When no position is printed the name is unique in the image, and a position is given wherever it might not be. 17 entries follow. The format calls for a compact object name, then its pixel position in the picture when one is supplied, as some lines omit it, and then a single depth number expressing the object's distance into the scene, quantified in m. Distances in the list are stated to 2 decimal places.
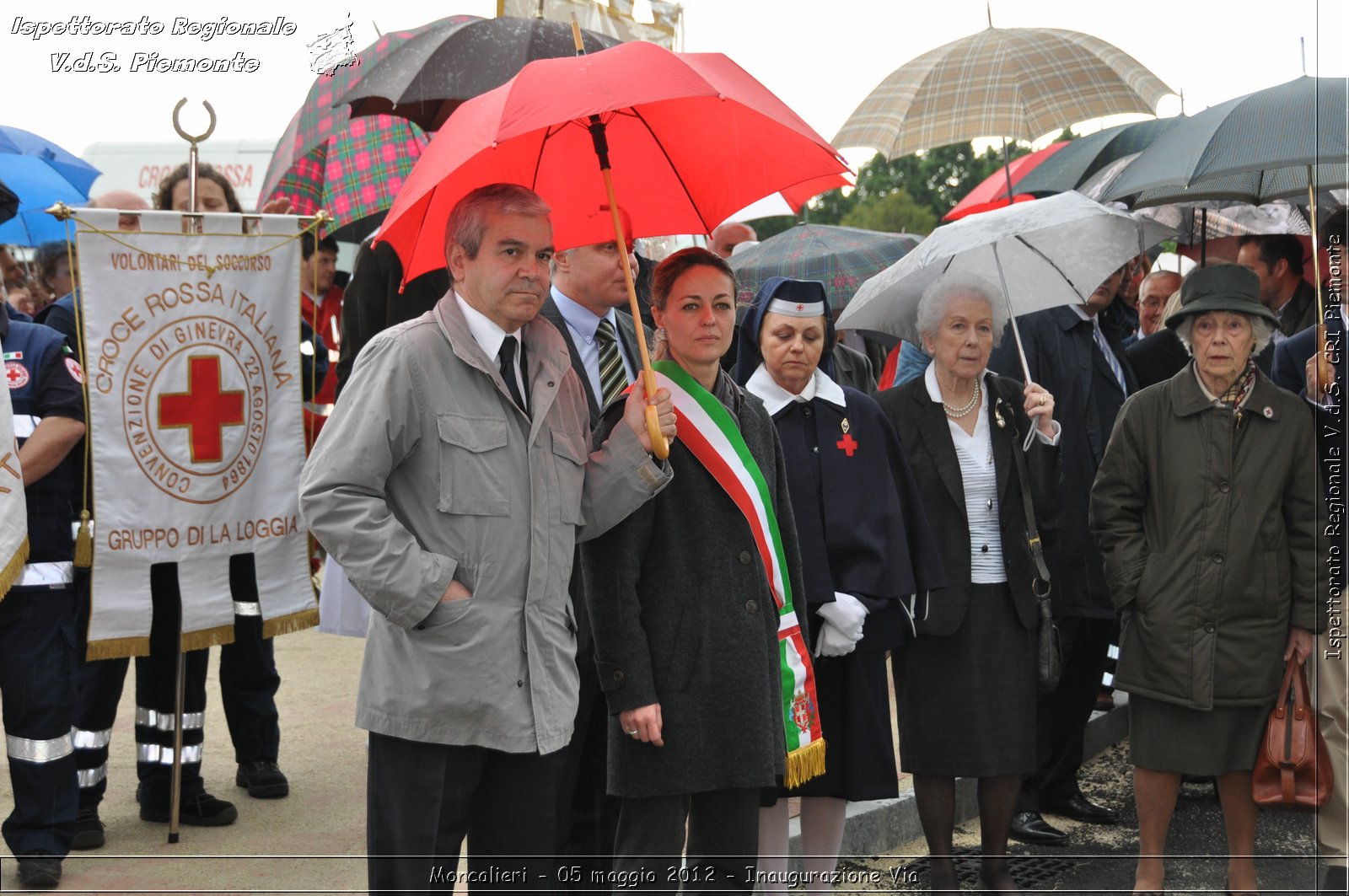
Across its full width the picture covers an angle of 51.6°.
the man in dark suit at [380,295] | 5.59
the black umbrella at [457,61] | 4.60
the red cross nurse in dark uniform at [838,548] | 4.62
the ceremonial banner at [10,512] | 4.68
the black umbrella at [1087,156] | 7.78
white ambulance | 18.09
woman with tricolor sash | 3.88
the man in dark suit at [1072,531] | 6.03
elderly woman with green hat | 4.90
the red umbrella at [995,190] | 8.80
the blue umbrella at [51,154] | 8.43
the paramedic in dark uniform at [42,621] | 5.01
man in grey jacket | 3.30
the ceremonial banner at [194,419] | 5.38
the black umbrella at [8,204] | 4.93
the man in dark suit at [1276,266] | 6.79
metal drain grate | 5.28
